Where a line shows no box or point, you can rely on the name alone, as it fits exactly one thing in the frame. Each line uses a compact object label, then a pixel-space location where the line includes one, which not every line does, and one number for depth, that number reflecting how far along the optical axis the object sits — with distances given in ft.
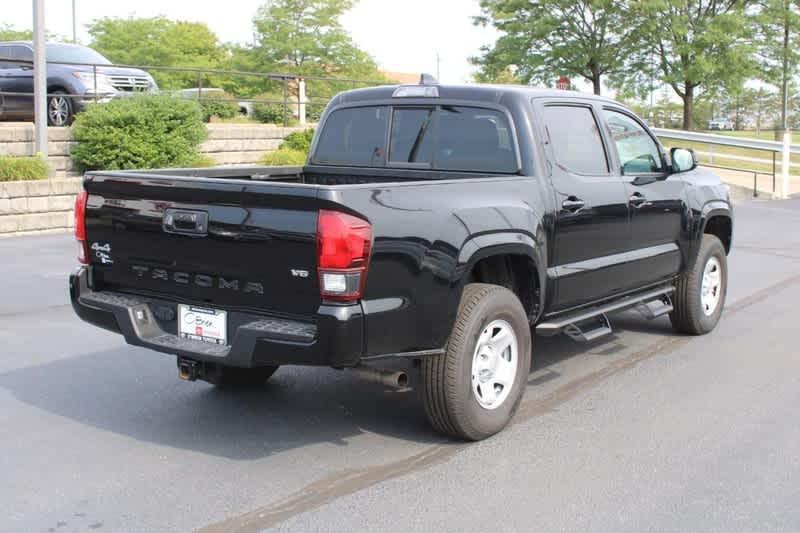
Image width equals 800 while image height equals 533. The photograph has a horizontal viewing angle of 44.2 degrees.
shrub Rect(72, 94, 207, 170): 54.39
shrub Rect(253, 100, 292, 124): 91.73
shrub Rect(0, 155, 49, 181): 48.39
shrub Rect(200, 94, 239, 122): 76.39
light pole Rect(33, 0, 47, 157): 50.62
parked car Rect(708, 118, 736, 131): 226.56
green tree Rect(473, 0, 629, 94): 111.34
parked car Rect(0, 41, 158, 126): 60.23
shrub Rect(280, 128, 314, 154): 68.13
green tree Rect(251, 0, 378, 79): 133.69
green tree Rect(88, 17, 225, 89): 166.61
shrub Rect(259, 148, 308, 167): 62.69
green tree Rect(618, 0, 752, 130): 104.99
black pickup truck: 15.03
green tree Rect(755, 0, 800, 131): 107.86
